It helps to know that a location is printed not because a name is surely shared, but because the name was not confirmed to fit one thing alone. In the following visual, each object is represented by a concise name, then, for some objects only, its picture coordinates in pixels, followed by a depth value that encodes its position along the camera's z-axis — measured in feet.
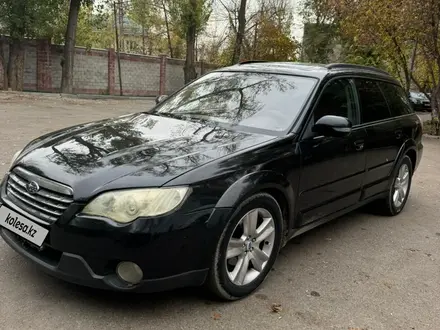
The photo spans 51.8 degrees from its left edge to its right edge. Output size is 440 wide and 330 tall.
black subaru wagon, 8.68
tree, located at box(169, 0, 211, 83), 80.38
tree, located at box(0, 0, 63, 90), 59.26
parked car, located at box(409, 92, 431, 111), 92.84
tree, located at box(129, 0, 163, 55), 82.09
